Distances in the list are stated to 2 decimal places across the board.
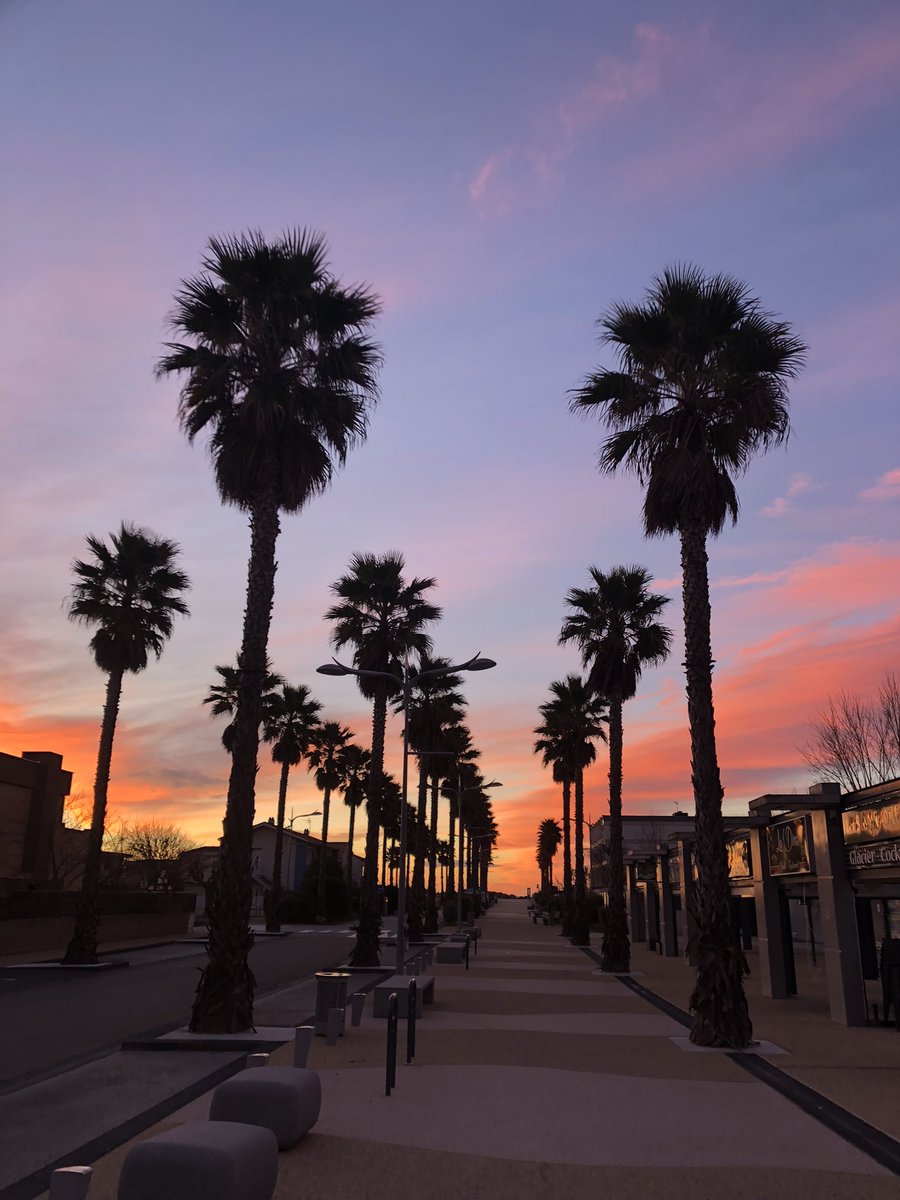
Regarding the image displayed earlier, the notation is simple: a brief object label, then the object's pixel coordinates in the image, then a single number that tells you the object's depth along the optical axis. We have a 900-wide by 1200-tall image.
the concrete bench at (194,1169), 6.08
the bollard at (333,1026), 14.31
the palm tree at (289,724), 54.06
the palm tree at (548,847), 124.24
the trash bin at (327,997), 15.03
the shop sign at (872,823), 16.25
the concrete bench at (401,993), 16.33
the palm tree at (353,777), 73.88
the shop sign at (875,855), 16.22
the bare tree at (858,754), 48.59
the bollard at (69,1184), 5.21
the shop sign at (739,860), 24.97
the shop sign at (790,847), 19.67
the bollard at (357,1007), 16.19
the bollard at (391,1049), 10.64
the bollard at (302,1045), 11.13
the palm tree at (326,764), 65.19
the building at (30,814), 47.47
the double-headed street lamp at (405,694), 19.67
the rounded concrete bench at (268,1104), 8.32
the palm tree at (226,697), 49.50
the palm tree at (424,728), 45.66
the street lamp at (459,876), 47.14
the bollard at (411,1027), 12.82
